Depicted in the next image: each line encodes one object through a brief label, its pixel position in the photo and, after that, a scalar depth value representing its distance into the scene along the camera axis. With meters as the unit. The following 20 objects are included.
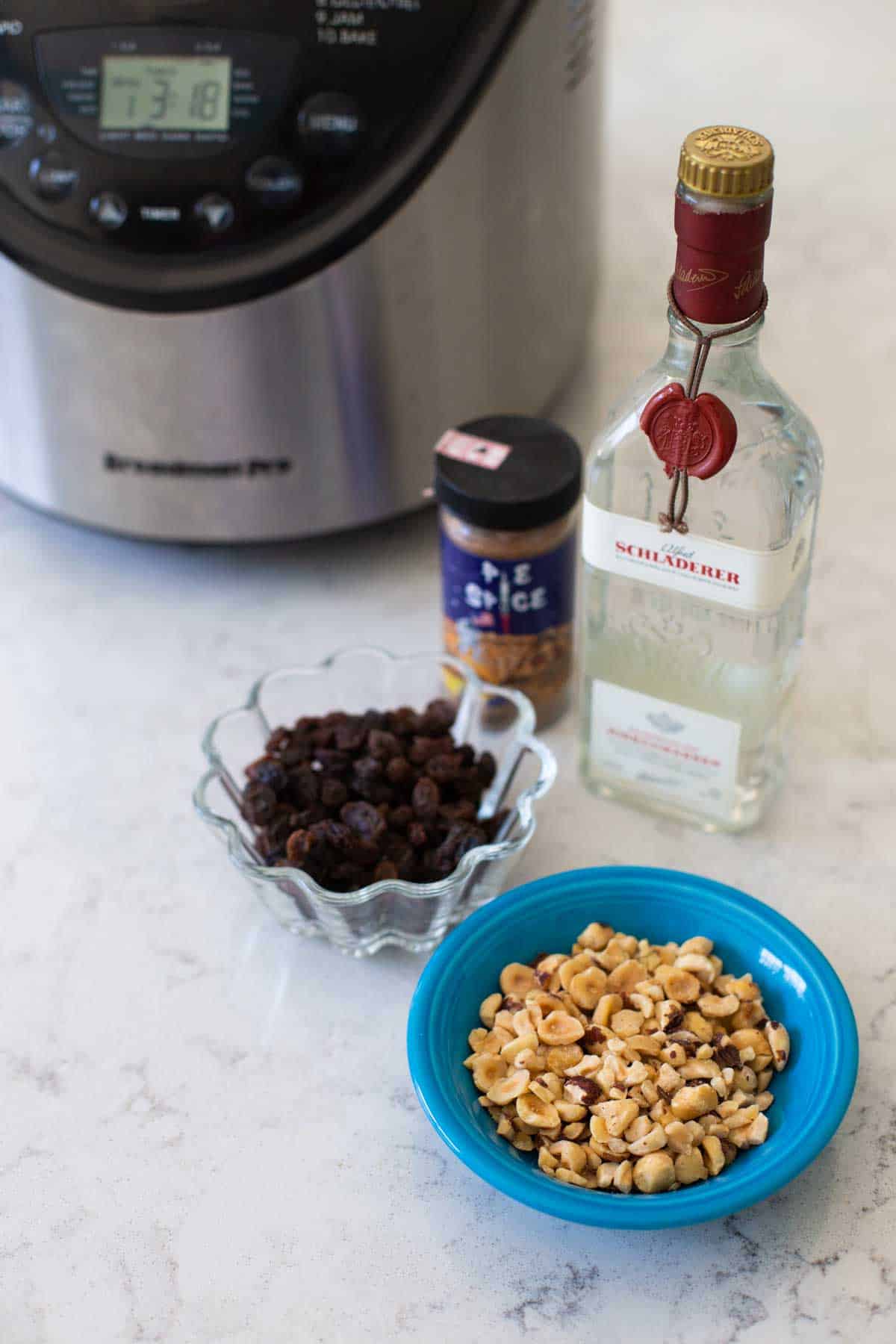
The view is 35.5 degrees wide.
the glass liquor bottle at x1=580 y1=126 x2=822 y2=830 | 0.58
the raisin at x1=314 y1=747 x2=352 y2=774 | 0.74
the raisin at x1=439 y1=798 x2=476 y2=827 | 0.72
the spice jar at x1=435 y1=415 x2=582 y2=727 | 0.76
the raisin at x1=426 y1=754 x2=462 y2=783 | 0.73
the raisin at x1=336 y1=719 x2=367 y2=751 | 0.75
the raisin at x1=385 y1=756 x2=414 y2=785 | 0.73
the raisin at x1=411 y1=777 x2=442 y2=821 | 0.71
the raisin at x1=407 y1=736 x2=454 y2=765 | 0.75
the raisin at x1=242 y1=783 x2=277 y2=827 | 0.71
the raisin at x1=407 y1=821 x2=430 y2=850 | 0.70
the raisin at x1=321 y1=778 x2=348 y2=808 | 0.71
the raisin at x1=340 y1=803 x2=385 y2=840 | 0.70
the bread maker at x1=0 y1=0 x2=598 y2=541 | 0.79
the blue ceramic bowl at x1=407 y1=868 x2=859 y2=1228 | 0.56
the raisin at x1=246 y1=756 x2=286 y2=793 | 0.72
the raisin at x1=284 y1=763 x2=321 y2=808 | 0.72
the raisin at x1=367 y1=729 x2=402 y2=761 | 0.74
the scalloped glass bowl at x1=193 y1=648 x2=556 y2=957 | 0.68
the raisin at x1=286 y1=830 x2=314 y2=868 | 0.68
